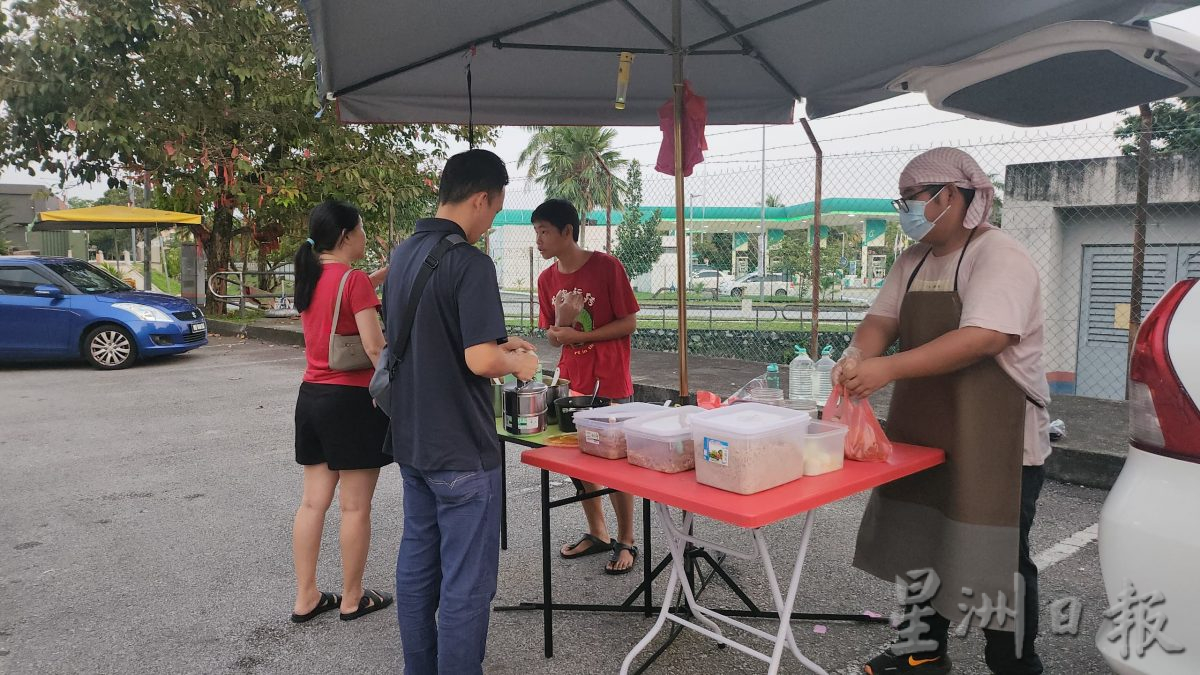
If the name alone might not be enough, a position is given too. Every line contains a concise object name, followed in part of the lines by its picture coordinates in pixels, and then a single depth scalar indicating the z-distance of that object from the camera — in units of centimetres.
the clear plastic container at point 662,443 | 226
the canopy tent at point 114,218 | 1630
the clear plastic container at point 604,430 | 245
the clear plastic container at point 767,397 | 275
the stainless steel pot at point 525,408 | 281
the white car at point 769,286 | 1282
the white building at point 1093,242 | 784
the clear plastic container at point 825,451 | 221
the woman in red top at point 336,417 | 304
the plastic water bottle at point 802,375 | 367
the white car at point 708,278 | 1530
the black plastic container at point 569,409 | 284
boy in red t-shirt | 356
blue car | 1005
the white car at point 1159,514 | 150
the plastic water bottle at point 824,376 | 329
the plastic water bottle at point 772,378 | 317
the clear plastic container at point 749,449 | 200
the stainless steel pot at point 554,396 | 309
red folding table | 193
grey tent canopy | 293
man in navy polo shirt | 222
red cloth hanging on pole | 331
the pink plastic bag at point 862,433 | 233
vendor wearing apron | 221
